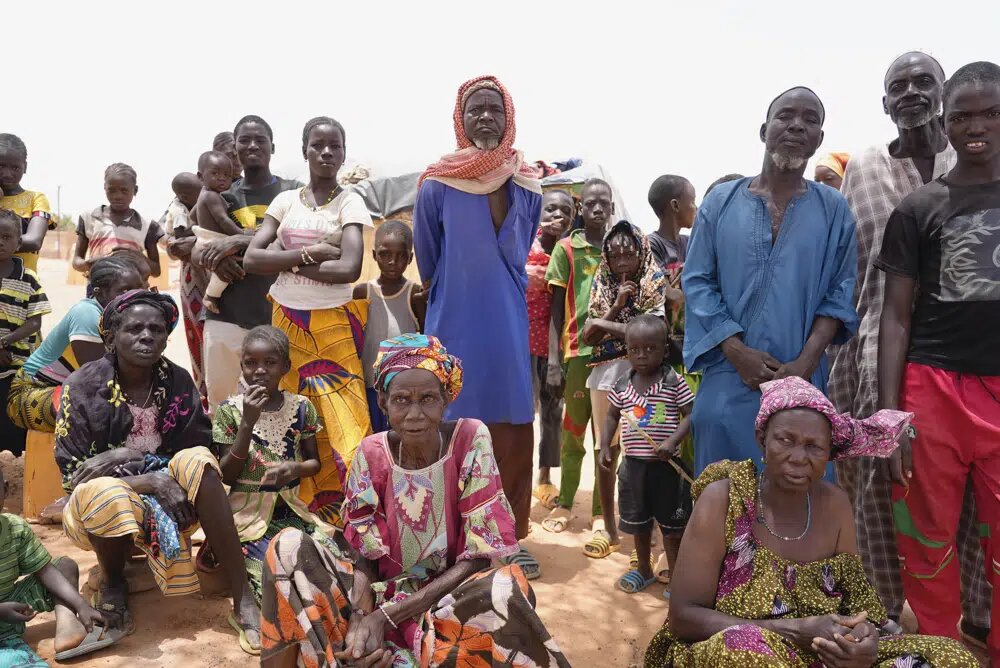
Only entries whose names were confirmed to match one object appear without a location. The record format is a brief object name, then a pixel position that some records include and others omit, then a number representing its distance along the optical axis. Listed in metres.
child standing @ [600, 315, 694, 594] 4.24
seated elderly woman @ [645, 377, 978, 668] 2.50
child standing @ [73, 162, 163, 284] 6.62
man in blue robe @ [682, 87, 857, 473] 3.17
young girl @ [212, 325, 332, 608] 3.91
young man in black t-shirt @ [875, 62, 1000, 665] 2.98
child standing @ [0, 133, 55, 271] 6.01
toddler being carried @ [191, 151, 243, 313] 4.83
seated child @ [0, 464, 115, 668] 3.04
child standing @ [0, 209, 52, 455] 5.06
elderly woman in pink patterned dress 2.60
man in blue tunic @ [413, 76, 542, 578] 4.17
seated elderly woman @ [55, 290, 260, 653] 3.48
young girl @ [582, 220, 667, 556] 4.74
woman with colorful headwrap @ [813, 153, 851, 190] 6.02
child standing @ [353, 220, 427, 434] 4.62
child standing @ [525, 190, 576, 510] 6.00
